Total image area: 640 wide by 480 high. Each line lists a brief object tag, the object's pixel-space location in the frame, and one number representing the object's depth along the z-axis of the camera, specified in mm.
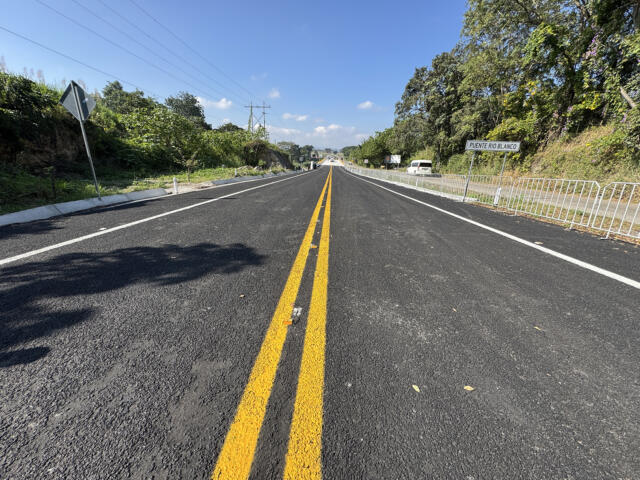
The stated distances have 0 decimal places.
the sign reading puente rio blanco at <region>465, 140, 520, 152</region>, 8367
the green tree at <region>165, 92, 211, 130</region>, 56750
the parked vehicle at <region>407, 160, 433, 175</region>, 31805
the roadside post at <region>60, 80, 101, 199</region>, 6586
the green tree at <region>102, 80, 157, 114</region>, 39644
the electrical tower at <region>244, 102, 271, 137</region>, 45031
